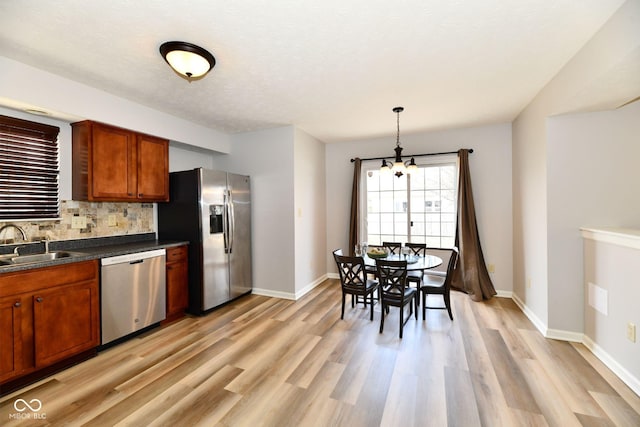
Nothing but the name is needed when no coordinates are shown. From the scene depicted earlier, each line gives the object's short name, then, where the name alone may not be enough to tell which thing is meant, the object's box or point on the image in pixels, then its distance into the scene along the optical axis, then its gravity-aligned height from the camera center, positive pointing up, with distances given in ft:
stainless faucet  8.36 -0.38
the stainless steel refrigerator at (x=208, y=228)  11.76 -0.60
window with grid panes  15.25 +0.49
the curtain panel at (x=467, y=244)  13.85 -1.59
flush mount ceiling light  6.79 +3.97
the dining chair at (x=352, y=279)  10.84 -2.62
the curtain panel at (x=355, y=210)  16.56 +0.25
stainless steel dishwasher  8.92 -2.69
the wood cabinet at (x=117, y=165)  9.62 +1.94
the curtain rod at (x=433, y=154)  14.46 +3.28
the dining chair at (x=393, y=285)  9.75 -2.61
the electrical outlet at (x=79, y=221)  10.10 -0.19
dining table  10.57 -1.93
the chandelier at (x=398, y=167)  11.41 +1.99
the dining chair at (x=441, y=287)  10.59 -2.87
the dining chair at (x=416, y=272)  11.32 -2.57
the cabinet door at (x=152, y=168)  11.14 +1.98
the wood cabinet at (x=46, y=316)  6.93 -2.75
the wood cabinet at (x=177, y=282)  11.13 -2.76
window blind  8.41 +1.49
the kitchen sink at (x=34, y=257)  7.93 -1.27
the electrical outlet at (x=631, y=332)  7.01 -3.05
